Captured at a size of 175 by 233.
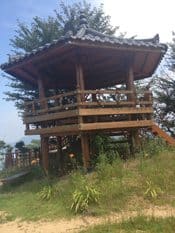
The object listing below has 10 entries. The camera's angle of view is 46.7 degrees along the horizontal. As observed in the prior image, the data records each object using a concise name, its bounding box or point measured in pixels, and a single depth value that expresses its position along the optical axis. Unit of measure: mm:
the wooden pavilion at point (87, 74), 7296
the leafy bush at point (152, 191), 5670
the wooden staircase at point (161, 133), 8975
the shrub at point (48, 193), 6602
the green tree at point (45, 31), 13153
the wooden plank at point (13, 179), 9495
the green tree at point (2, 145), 15298
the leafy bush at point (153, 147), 7547
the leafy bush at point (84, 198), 5597
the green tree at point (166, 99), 13398
